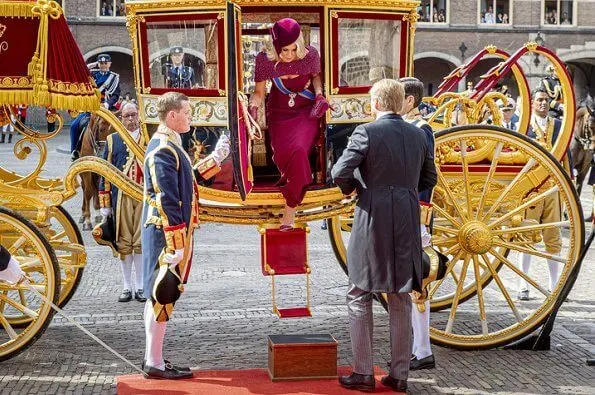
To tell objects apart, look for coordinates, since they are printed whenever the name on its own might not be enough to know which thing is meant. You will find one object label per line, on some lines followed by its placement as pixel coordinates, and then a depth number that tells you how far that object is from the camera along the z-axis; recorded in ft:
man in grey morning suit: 35.73
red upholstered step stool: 41.24
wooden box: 37.91
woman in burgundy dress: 40.73
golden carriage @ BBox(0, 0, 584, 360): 41.29
